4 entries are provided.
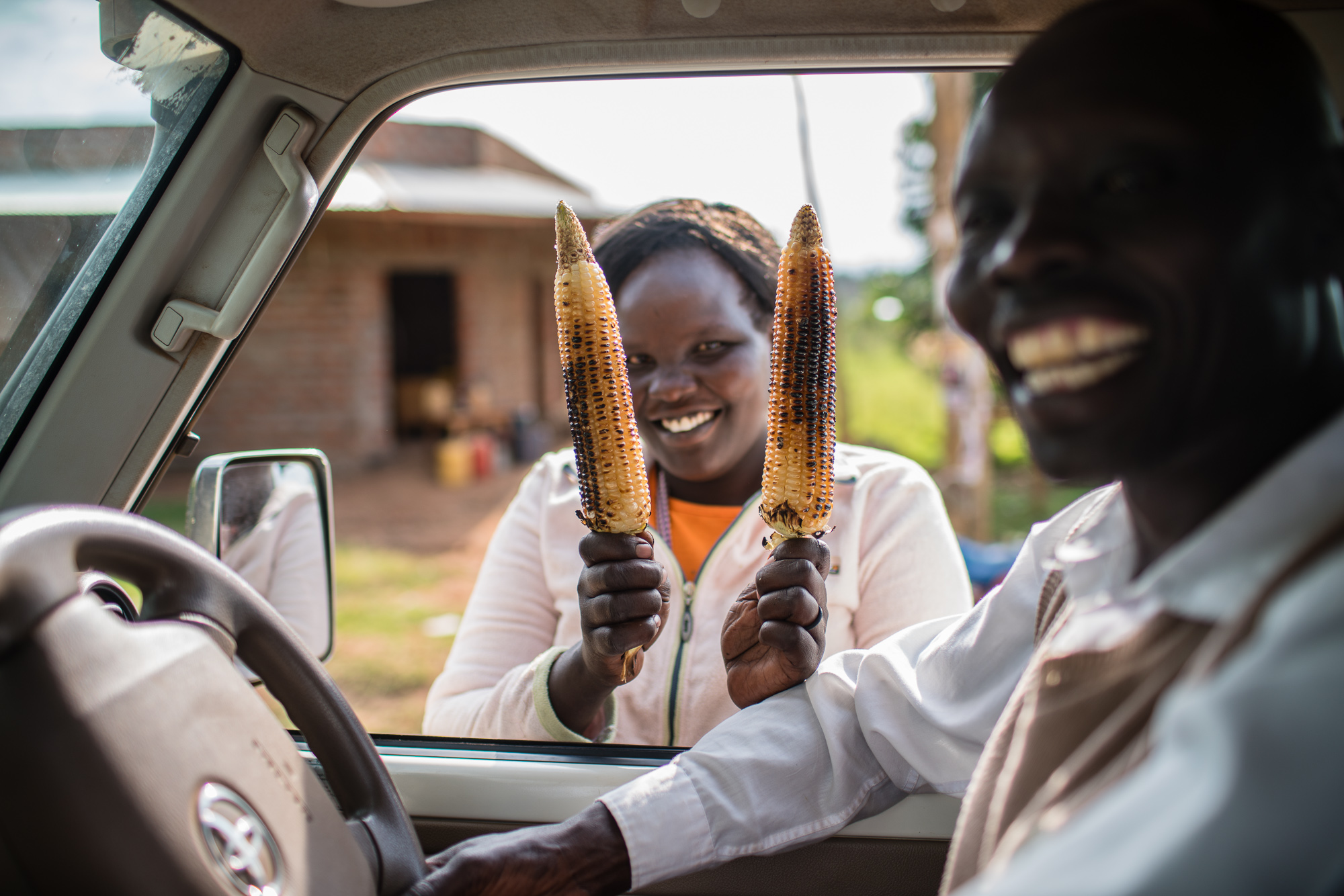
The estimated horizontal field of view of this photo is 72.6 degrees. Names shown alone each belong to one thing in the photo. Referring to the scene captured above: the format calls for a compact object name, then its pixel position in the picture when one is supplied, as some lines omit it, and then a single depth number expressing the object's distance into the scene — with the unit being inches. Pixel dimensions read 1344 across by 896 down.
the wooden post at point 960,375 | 243.1
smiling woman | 72.6
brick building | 414.3
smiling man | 22.0
